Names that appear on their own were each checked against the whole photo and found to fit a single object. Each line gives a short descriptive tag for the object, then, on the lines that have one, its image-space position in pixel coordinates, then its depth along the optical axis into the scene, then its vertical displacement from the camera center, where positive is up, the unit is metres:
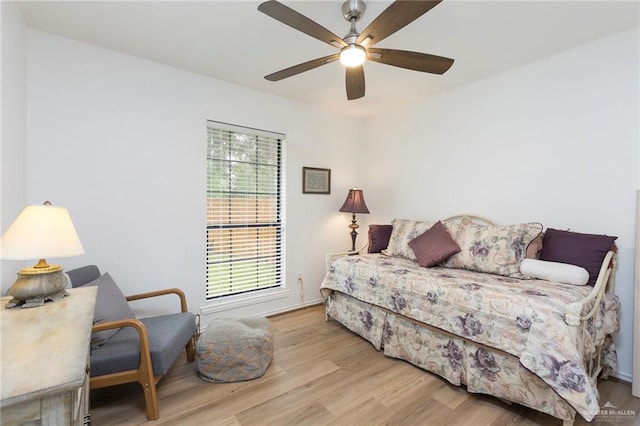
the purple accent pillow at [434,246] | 2.72 -0.35
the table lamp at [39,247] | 1.34 -0.19
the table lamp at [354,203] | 3.78 +0.08
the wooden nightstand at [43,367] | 0.76 -0.48
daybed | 1.59 -0.68
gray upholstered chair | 1.70 -0.86
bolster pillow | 2.03 -0.44
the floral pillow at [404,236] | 3.15 -0.29
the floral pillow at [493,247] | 2.39 -0.32
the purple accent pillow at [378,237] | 3.48 -0.33
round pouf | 2.11 -1.08
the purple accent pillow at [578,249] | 2.08 -0.28
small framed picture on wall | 3.69 +0.38
